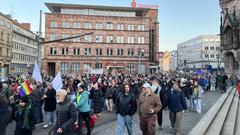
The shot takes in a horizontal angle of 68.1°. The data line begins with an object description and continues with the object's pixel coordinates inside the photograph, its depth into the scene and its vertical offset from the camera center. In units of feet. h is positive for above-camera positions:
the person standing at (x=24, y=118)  13.00 -3.59
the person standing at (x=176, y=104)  19.67 -3.84
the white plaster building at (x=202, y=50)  261.67 +30.14
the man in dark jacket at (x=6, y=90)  25.08 -3.00
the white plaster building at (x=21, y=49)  162.15 +20.45
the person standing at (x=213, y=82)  69.90 -4.84
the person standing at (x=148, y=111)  15.67 -3.65
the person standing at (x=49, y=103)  23.95 -4.67
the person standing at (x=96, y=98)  23.91 -4.07
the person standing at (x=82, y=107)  18.76 -4.02
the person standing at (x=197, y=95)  31.94 -4.71
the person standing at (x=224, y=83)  61.61 -4.77
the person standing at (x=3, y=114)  13.02 -3.32
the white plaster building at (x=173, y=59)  351.56 +21.42
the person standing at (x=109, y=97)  34.30 -5.55
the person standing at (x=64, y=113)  11.82 -2.93
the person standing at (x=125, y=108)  16.59 -3.66
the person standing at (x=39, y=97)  23.77 -3.81
